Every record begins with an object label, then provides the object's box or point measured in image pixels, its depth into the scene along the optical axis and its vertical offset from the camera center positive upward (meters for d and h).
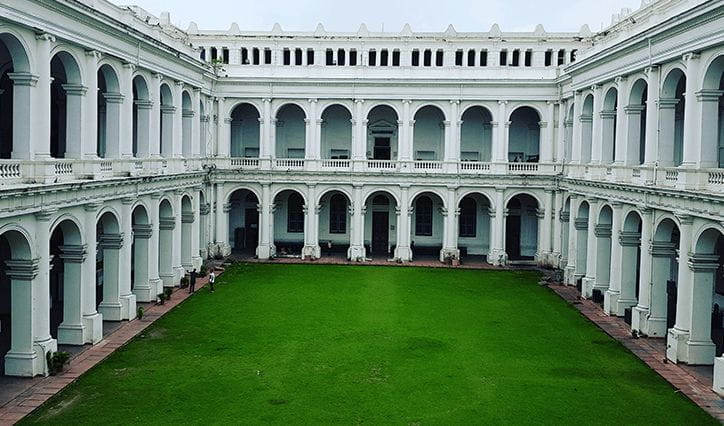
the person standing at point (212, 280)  33.06 -4.18
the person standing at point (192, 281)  31.97 -4.10
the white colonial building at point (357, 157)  21.39 +1.62
